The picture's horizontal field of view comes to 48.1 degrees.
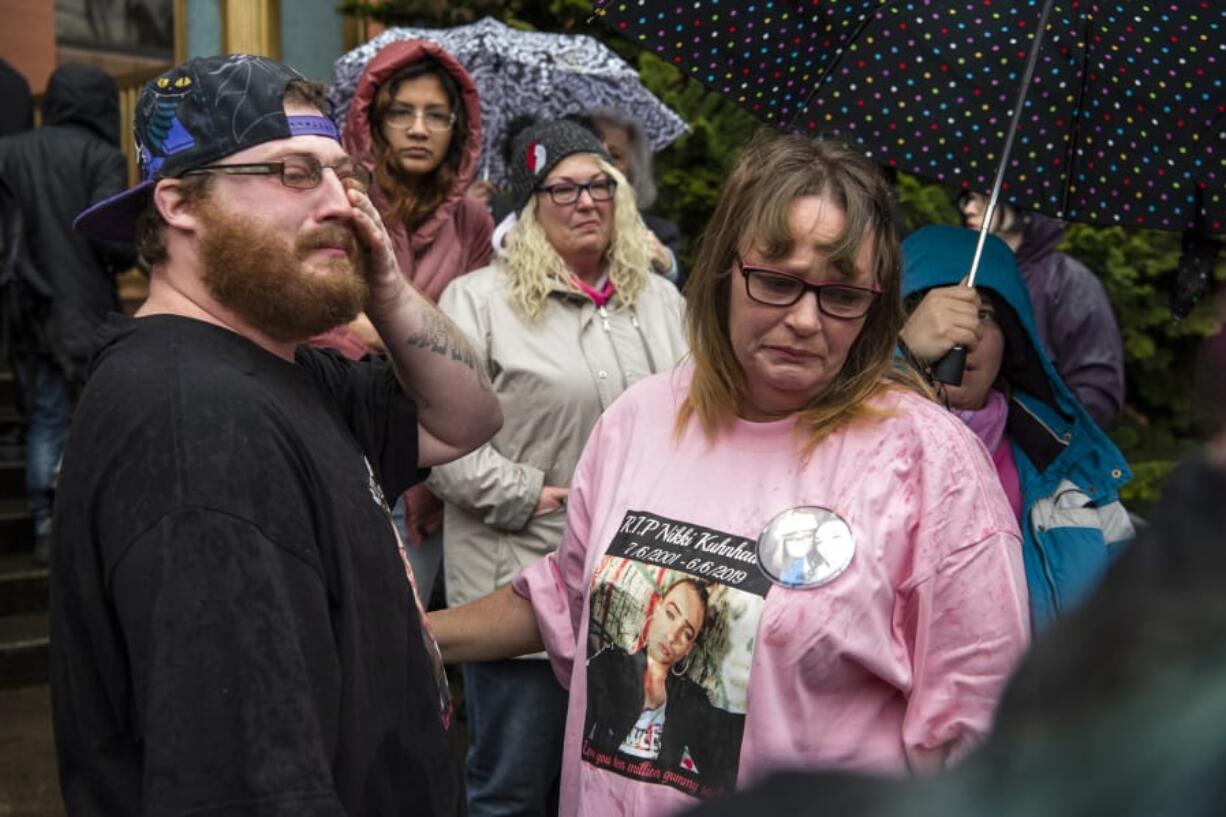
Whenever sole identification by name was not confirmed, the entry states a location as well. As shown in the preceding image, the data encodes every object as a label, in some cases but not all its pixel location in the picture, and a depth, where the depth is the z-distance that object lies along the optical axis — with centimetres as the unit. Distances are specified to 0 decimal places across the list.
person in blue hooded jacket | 293
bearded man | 165
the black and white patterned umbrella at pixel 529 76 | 552
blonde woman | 366
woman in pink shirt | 208
